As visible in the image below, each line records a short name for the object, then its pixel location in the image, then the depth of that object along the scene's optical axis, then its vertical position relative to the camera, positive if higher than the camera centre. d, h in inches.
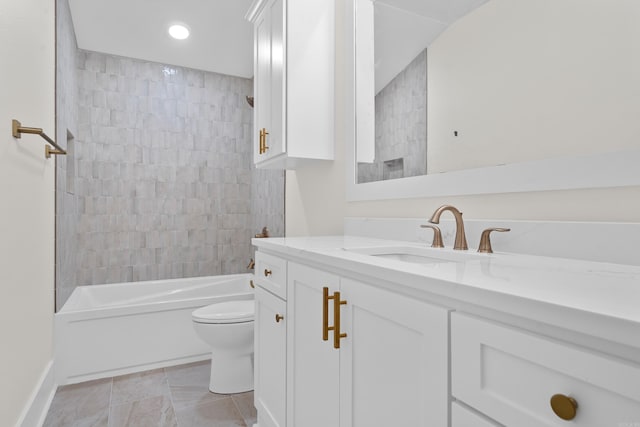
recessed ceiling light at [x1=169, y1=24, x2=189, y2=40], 115.8 +58.4
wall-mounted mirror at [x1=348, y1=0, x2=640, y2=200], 35.6 +15.2
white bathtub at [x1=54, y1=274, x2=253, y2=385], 91.5 -32.4
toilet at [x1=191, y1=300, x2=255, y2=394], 82.7 -30.1
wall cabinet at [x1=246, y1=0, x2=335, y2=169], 74.4 +28.2
